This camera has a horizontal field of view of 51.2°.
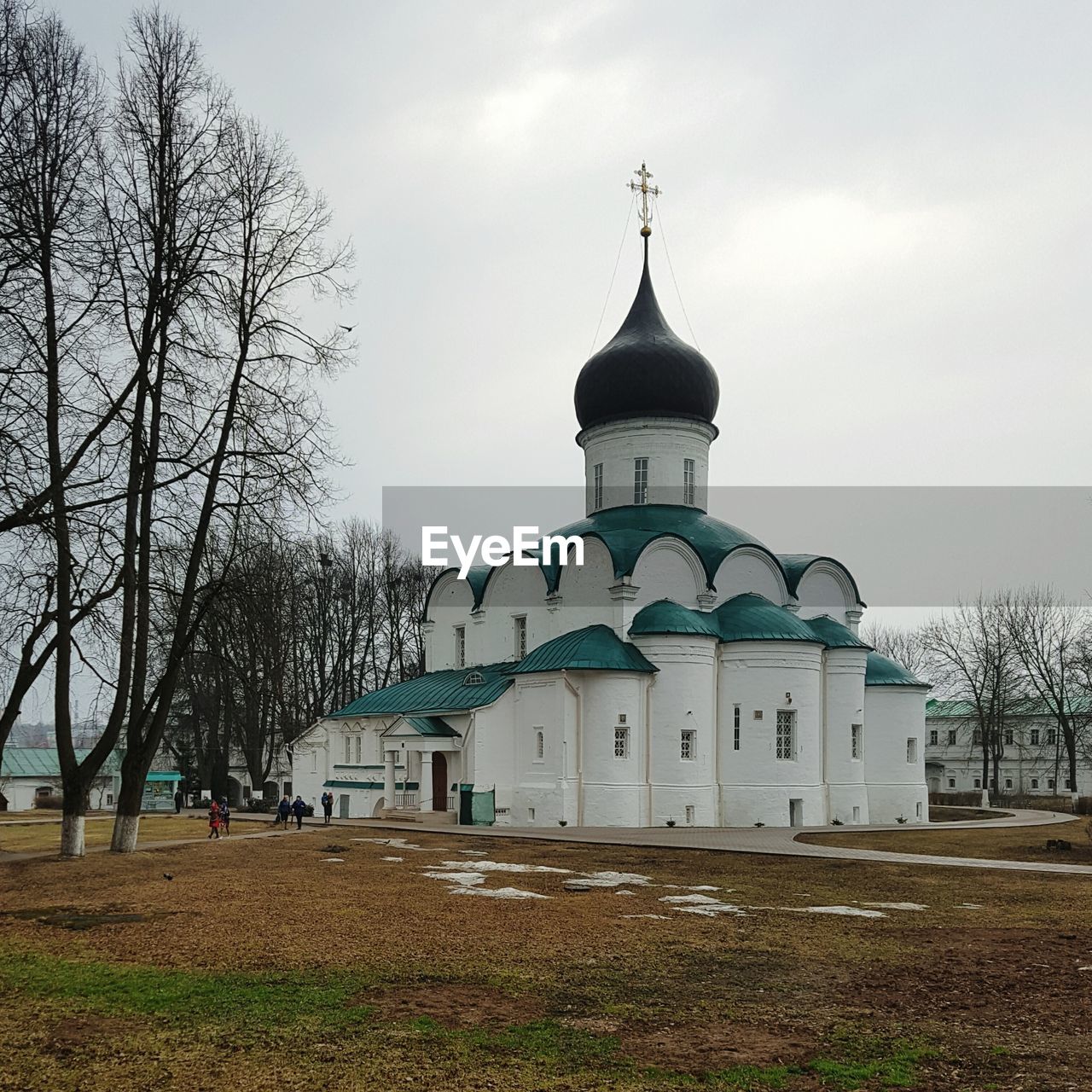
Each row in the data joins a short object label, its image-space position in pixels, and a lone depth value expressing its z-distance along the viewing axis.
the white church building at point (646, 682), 30.72
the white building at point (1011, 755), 62.47
